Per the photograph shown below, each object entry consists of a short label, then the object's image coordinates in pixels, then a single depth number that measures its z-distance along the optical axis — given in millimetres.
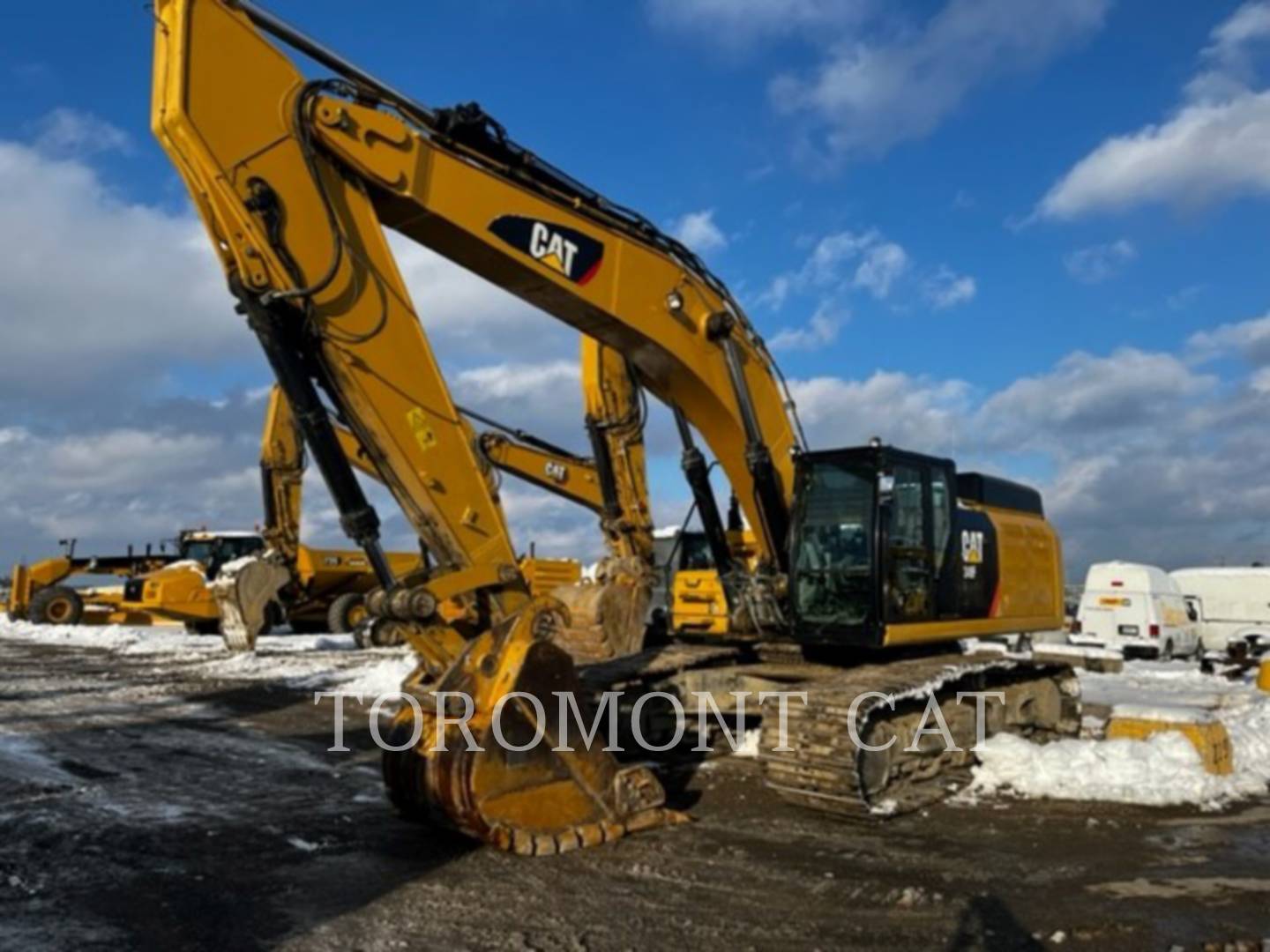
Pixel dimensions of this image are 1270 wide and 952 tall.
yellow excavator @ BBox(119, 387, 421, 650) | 20000
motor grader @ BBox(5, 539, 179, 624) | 28578
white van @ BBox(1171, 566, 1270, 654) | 24594
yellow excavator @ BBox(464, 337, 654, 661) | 13984
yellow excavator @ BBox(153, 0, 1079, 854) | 6414
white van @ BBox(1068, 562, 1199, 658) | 22219
